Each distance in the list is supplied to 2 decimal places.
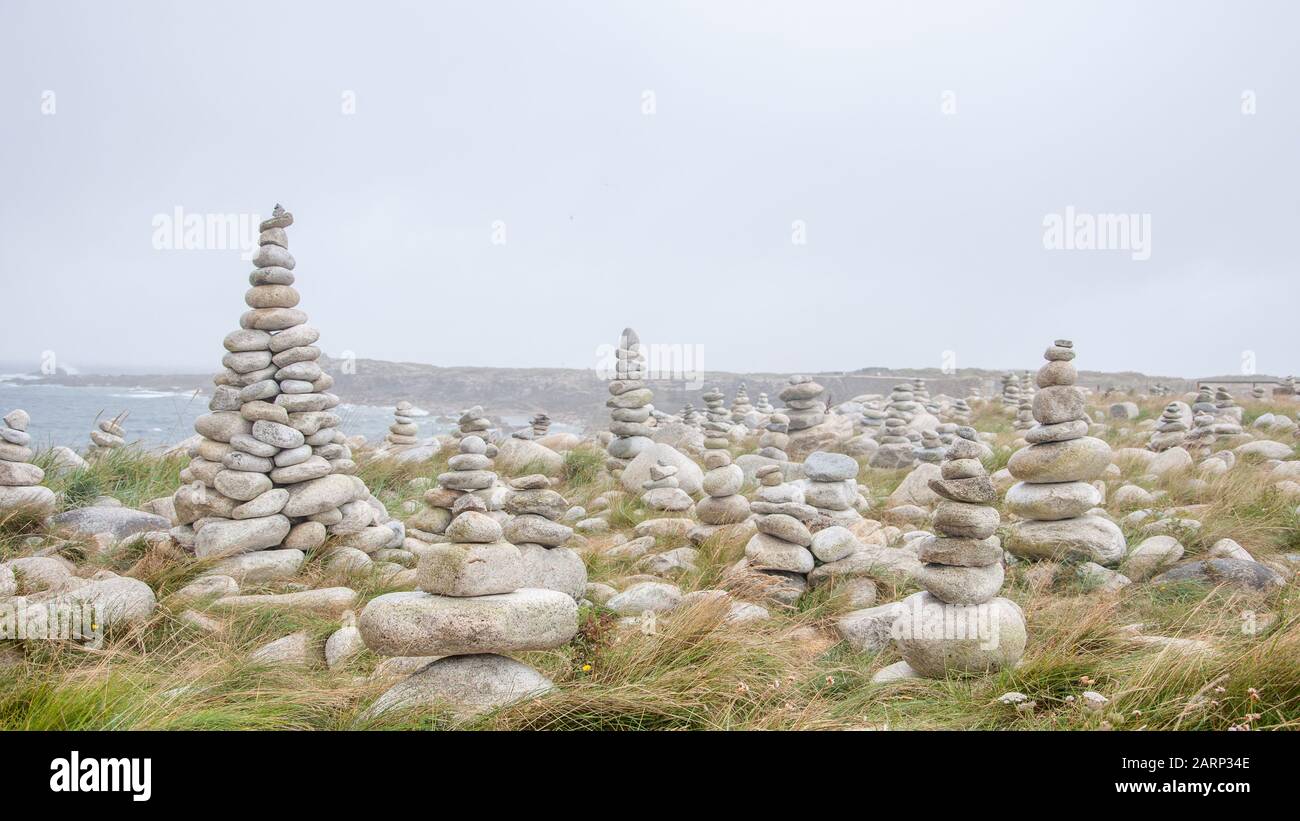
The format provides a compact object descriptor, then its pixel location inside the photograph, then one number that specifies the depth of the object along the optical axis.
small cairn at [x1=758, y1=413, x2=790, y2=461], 13.98
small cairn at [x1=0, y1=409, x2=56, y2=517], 7.44
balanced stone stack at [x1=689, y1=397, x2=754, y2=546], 8.88
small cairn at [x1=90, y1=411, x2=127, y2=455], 11.16
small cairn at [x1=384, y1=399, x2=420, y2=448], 14.74
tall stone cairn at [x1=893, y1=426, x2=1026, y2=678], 4.71
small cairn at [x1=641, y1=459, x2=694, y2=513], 10.12
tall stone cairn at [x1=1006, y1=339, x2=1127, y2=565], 6.85
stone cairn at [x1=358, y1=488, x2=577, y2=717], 4.18
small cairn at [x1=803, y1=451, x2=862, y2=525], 8.73
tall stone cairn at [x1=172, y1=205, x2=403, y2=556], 7.45
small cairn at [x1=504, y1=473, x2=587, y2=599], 6.12
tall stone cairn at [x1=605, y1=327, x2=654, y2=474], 13.34
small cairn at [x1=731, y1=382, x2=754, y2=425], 21.98
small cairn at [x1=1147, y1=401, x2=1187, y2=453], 13.38
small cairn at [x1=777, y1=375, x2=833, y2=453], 14.99
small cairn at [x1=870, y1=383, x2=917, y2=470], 13.67
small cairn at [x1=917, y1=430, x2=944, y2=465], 12.60
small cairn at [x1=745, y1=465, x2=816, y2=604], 6.88
